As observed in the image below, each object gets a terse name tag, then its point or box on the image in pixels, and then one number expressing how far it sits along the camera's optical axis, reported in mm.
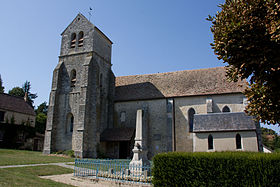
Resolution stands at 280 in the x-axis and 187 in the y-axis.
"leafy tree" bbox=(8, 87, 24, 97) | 56431
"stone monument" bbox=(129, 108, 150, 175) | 12530
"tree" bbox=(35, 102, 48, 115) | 59322
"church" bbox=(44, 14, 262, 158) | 24219
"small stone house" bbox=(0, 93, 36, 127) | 31181
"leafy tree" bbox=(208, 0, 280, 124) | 6496
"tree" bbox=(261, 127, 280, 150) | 50212
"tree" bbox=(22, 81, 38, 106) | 63938
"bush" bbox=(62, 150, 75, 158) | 23391
